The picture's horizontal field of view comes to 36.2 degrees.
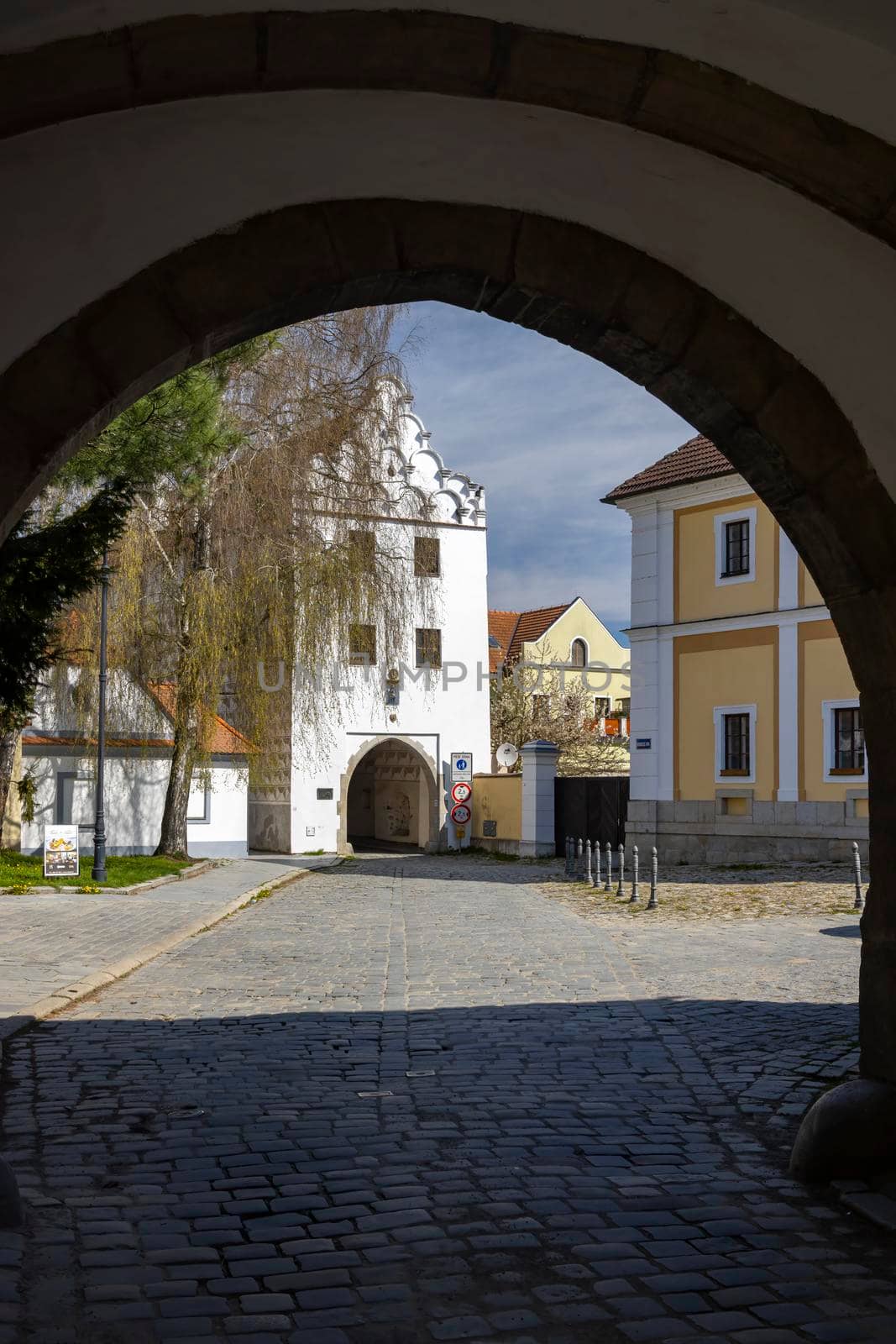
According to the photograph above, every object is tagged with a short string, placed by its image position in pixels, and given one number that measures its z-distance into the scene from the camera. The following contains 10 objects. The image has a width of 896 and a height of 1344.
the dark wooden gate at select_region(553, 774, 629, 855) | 30.44
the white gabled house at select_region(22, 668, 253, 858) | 27.94
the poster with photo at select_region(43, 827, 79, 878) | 21.88
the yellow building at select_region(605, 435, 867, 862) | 26.36
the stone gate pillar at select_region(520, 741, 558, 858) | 32.28
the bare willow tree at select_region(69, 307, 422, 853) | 26.73
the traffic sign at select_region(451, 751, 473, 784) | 37.16
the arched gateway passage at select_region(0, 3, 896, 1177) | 4.56
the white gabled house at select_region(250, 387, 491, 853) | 35.28
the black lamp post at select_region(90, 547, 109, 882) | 22.41
